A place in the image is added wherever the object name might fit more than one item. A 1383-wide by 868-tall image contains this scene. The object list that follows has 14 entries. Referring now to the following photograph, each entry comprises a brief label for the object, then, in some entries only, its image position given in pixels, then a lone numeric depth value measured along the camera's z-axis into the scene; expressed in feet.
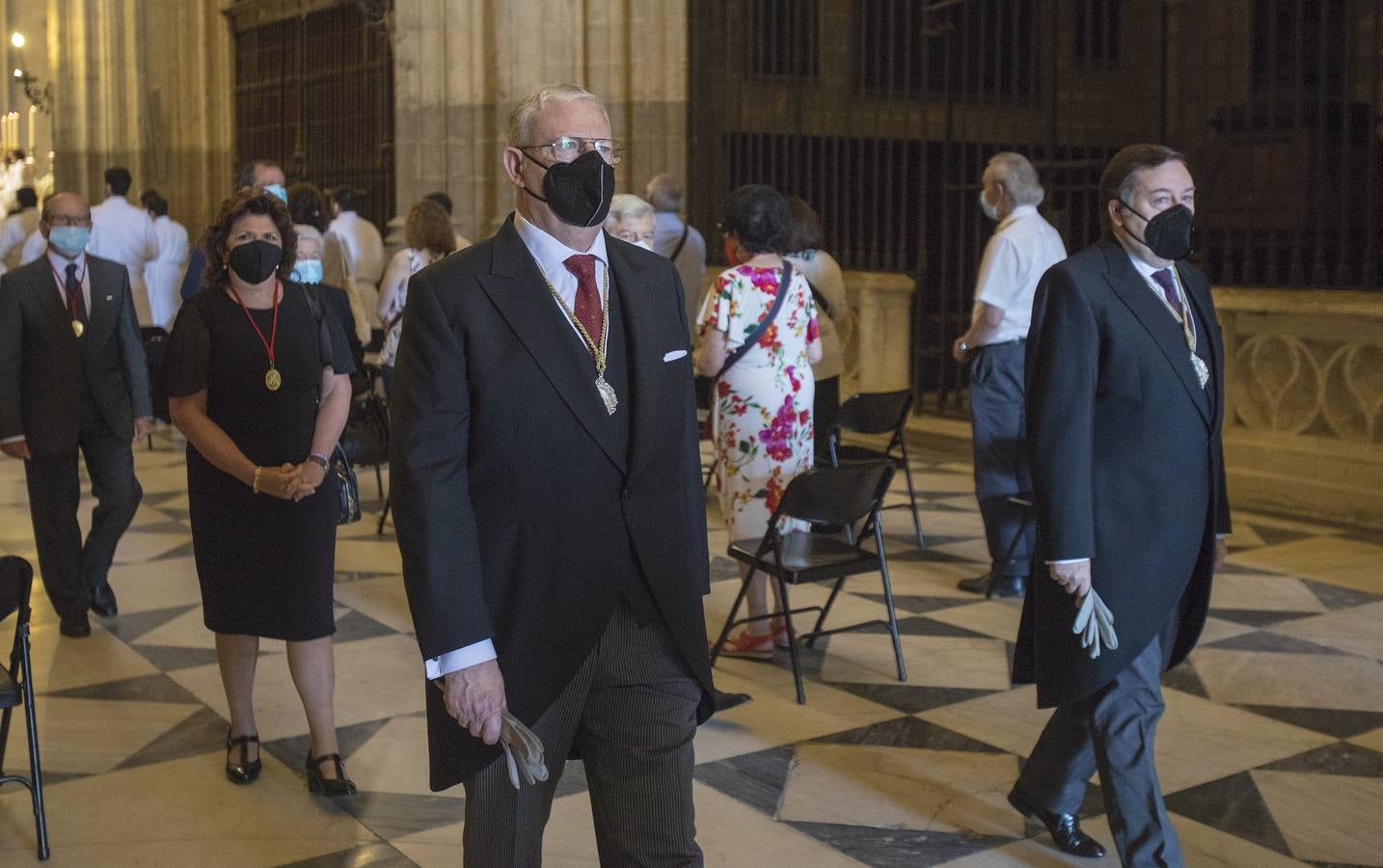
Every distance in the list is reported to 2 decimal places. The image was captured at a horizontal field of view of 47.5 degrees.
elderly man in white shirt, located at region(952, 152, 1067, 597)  21.06
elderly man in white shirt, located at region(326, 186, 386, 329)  34.17
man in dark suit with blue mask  18.98
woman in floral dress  17.53
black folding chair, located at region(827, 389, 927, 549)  23.31
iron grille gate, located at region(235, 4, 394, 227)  50.98
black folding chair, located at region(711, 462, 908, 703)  16.46
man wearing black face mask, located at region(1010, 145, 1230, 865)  11.25
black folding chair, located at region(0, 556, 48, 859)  12.01
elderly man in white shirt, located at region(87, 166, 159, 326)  39.47
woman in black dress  14.02
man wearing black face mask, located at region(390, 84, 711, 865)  8.33
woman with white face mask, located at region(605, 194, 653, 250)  18.80
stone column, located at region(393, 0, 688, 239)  39.11
